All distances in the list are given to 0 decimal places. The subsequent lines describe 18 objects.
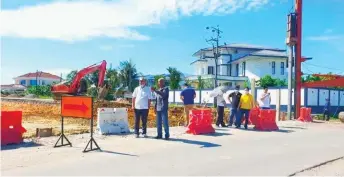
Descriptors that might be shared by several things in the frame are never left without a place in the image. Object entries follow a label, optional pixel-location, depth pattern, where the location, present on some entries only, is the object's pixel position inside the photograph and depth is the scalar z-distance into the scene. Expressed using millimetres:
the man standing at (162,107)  11523
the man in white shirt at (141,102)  11773
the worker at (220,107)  15443
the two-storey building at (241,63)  59281
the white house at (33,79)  121375
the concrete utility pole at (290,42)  21891
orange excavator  21781
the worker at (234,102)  15586
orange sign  9883
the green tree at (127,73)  69119
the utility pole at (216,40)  47972
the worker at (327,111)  25628
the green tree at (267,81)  48594
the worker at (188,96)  14867
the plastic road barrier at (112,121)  12766
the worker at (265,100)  16891
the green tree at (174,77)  59612
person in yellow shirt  15203
